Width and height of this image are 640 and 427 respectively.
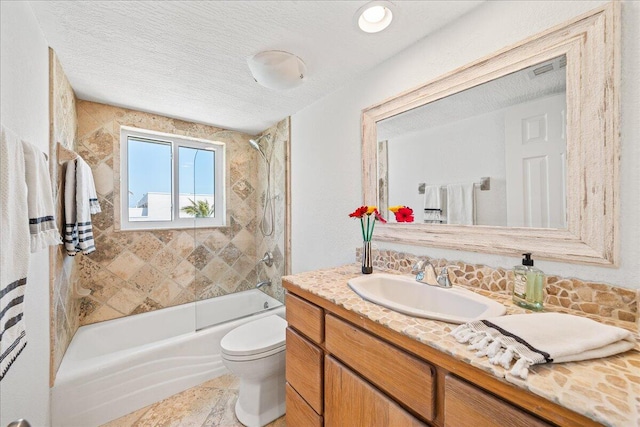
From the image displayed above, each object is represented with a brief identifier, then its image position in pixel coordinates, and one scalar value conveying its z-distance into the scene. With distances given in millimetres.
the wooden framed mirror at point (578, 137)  782
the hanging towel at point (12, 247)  631
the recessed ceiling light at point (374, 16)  1092
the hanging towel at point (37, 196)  797
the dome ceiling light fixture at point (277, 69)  1404
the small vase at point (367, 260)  1368
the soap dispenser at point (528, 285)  858
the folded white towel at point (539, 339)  547
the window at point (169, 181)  2318
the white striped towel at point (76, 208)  1626
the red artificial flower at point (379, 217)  1406
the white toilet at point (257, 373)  1504
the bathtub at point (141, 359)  1501
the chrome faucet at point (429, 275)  1110
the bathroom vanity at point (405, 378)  477
